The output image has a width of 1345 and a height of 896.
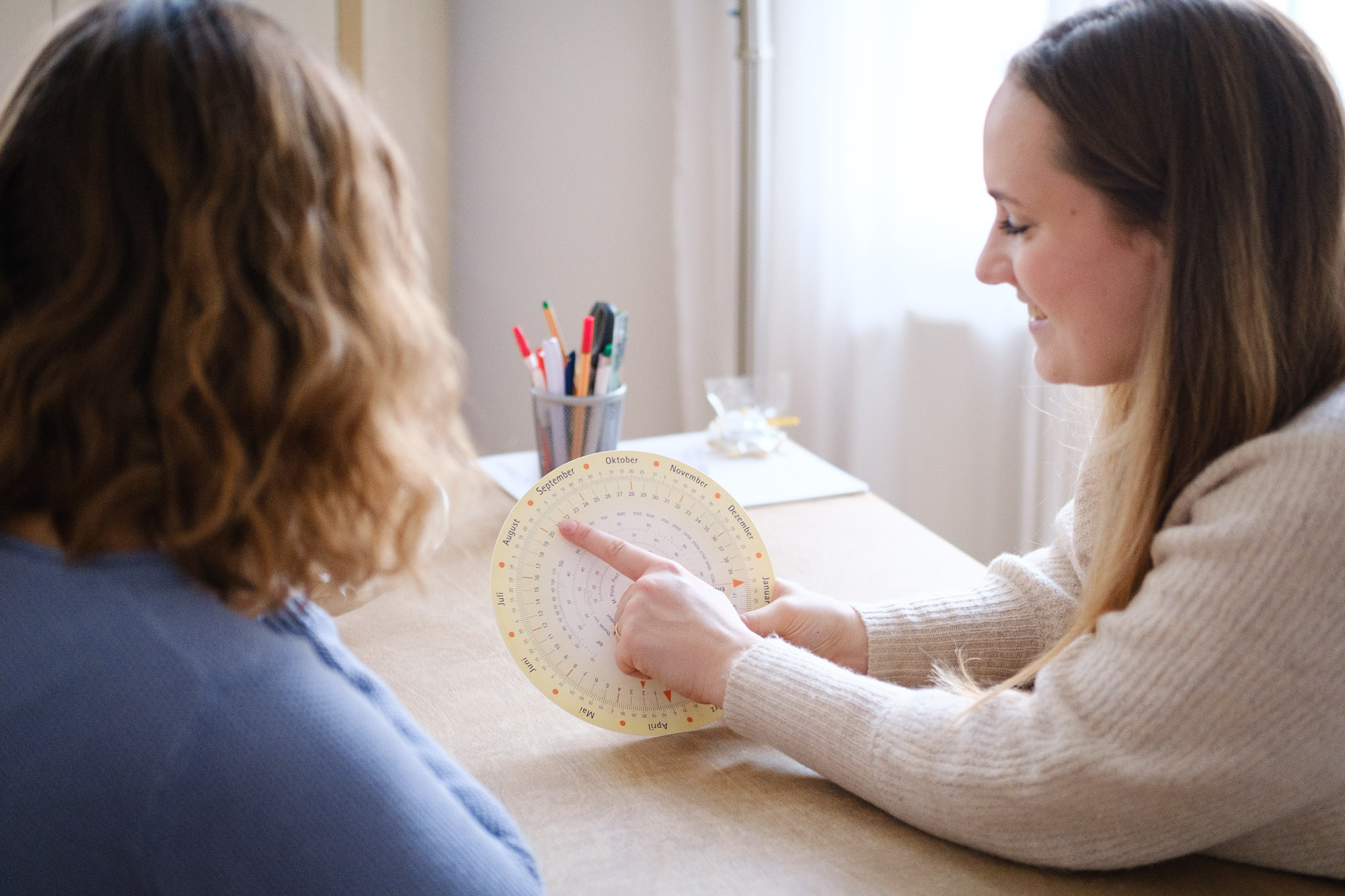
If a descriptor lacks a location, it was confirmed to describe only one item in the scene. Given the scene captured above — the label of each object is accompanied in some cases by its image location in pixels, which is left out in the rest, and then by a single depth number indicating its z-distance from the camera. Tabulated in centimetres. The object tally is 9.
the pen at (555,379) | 136
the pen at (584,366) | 135
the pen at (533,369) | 136
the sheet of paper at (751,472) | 146
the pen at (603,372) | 135
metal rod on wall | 220
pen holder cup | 135
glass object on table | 164
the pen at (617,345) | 135
